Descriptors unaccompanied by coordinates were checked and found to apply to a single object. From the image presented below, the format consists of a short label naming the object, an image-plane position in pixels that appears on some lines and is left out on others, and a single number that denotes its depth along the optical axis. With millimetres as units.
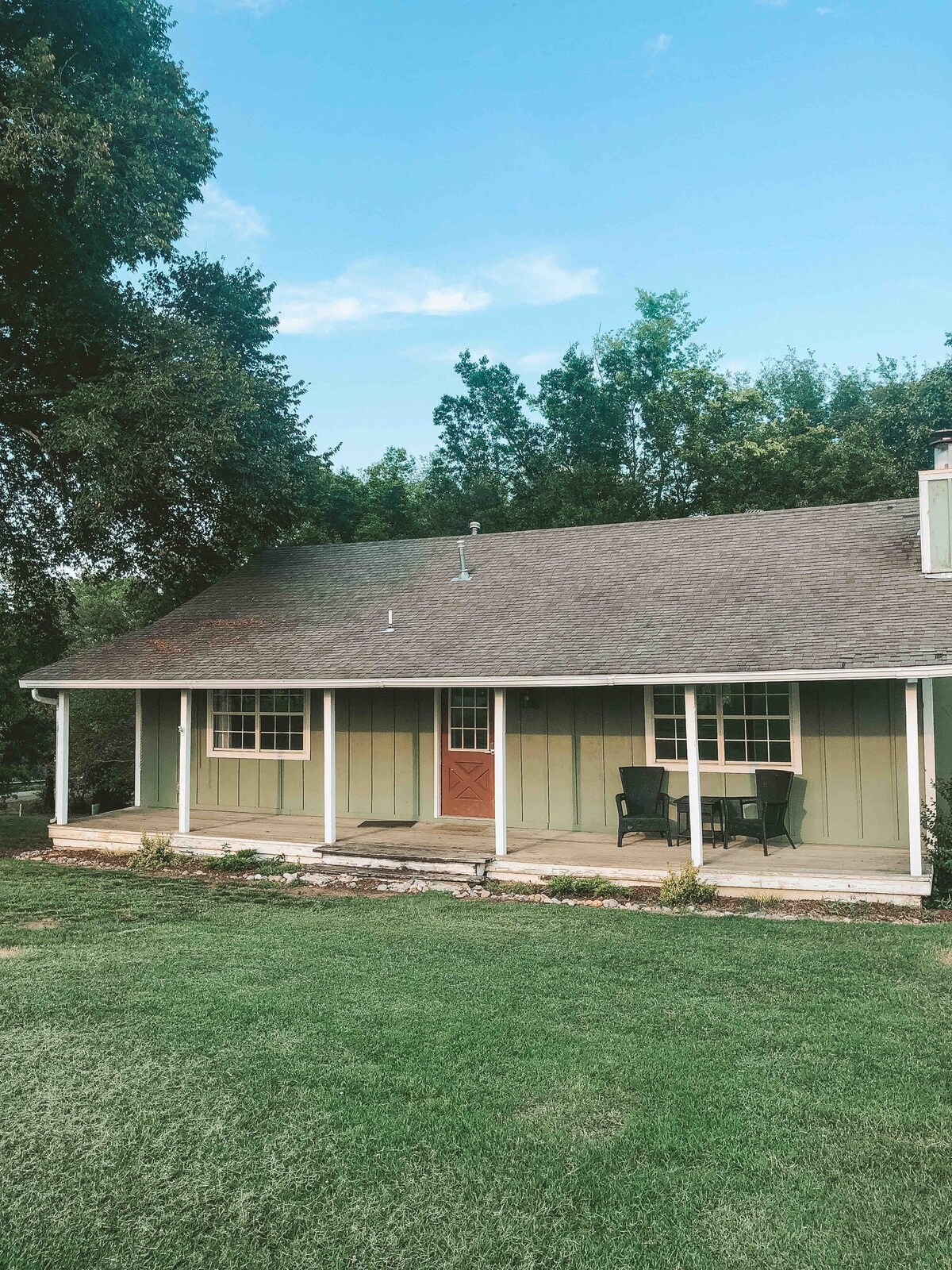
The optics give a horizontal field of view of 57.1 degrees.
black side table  10086
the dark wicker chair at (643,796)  10273
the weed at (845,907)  8133
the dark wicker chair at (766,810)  9406
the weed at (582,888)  8961
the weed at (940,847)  8406
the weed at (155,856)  10992
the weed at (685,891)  8555
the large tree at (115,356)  13039
